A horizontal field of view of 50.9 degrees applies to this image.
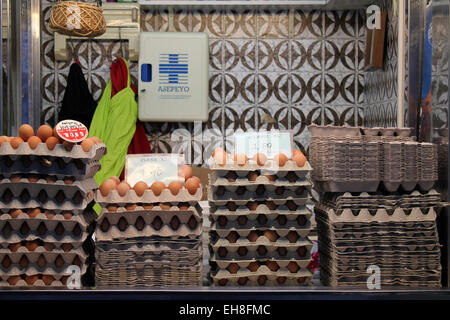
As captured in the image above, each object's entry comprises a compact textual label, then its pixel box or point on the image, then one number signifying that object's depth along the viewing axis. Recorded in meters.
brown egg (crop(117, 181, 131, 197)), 1.74
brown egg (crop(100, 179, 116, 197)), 1.74
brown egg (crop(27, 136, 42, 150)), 1.74
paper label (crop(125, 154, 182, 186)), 1.81
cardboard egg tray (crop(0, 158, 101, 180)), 1.75
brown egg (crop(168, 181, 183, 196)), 1.75
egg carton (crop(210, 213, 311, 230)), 1.78
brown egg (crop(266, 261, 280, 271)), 1.79
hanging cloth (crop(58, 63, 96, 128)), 3.79
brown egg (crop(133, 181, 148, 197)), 1.74
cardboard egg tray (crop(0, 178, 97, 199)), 1.75
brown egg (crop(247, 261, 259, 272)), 1.79
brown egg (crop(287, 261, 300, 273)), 1.79
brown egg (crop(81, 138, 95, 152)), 1.75
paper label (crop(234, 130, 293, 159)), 1.83
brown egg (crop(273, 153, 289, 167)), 1.78
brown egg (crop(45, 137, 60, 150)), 1.73
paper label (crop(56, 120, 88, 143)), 1.72
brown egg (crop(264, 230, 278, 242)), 1.79
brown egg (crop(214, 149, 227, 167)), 1.79
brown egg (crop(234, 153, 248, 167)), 1.78
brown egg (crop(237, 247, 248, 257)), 1.79
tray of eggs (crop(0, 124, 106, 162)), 1.73
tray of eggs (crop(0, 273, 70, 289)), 1.73
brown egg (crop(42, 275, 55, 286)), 1.73
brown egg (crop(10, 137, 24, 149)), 1.75
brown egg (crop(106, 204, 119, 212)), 1.74
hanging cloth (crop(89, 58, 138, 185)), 3.01
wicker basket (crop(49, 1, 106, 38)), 3.12
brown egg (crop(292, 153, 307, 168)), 1.78
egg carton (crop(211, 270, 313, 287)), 1.78
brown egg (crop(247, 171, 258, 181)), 1.77
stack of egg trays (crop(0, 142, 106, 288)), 1.74
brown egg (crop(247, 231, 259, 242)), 1.79
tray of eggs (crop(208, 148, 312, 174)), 1.77
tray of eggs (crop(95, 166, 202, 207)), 1.73
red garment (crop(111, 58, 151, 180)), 3.82
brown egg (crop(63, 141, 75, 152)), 1.74
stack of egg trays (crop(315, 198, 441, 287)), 1.78
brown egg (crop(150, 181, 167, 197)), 1.75
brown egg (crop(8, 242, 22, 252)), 1.75
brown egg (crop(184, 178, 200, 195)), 1.76
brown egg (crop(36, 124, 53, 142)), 1.75
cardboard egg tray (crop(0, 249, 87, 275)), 1.74
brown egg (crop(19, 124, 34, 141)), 1.77
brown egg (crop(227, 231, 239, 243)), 1.79
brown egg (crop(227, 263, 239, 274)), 1.78
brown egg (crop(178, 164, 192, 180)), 1.83
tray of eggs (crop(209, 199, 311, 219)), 1.77
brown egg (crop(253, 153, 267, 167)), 1.79
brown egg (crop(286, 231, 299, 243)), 1.79
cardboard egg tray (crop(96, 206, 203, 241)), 1.74
